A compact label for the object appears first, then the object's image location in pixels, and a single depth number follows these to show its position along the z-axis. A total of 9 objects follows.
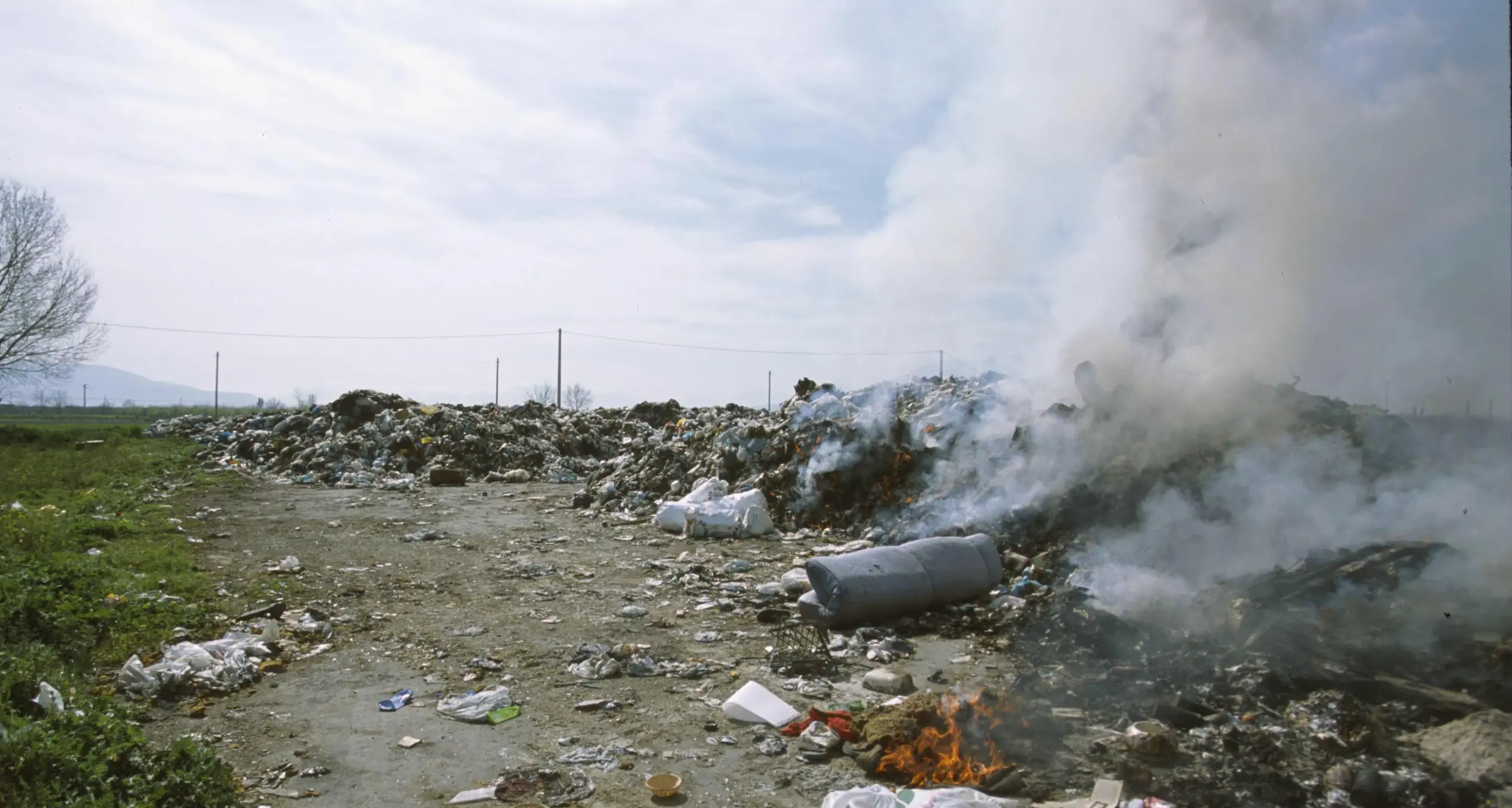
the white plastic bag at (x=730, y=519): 10.41
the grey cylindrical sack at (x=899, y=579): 6.17
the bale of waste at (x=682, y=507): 10.81
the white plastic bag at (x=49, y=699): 3.75
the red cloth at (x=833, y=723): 4.25
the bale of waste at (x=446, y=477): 16.36
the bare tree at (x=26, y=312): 21.77
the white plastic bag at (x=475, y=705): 4.65
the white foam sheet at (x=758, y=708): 4.50
